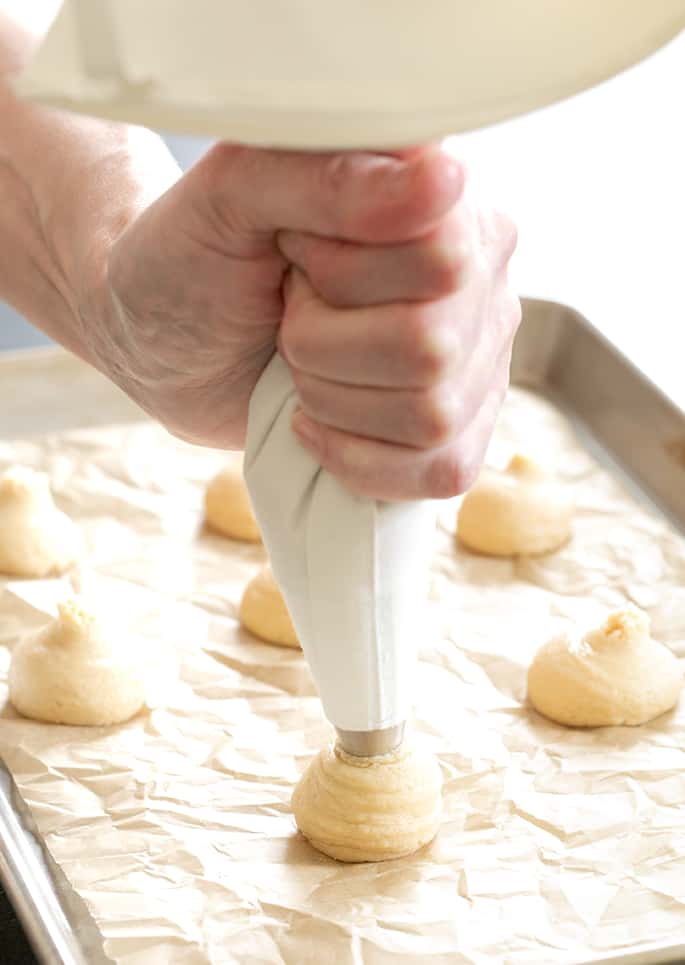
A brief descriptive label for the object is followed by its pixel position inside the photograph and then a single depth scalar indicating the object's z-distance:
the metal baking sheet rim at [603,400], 1.01
